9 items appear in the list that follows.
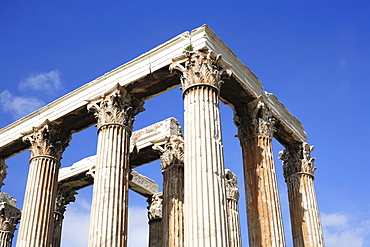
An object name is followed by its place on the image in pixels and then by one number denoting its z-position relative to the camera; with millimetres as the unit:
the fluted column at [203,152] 16827
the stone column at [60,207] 30719
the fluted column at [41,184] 23078
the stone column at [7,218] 35156
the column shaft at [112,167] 19656
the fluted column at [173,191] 24828
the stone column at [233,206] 29688
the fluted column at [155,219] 30375
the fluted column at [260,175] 20812
